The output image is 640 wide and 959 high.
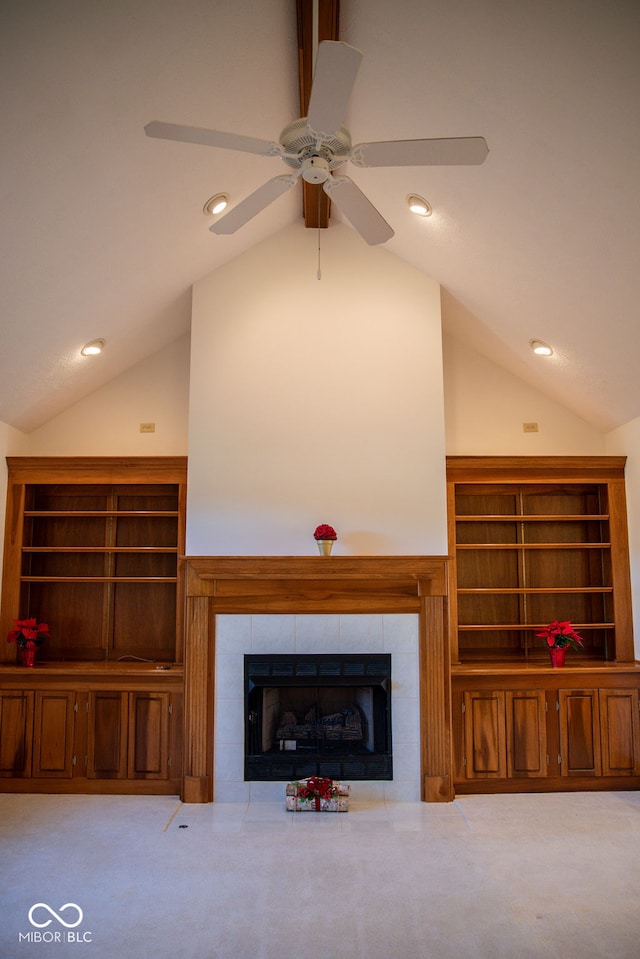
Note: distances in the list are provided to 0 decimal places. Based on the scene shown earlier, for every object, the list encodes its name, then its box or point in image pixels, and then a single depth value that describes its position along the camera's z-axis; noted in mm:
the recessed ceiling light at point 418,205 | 4199
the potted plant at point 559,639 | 5000
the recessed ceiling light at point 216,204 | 4234
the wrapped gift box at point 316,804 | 4461
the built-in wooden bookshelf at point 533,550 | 5391
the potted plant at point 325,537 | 4660
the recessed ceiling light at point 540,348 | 4914
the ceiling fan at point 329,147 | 2172
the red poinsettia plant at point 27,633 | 5023
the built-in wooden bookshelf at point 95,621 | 4820
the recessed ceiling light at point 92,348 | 4906
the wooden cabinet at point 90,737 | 4805
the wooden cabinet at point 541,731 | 4828
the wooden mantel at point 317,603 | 4645
